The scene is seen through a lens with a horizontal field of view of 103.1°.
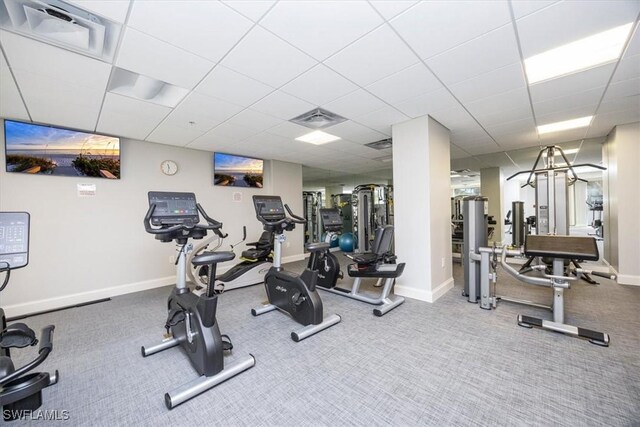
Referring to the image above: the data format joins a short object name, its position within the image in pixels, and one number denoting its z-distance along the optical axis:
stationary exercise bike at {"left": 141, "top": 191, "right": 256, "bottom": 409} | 1.86
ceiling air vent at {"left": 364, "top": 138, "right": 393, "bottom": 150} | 4.73
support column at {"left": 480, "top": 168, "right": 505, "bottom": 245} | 8.09
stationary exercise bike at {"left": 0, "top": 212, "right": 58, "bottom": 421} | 1.23
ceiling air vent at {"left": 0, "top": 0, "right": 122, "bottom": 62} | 1.62
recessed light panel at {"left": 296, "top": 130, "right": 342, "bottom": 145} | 4.23
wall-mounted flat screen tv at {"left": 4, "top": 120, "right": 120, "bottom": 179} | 3.30
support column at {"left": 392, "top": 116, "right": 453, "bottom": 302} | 3.49
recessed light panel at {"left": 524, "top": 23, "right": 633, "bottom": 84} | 1.97
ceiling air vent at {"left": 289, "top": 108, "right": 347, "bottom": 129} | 3.37
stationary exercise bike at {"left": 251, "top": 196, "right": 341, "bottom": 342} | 2.67
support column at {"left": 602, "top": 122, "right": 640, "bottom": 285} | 4.00
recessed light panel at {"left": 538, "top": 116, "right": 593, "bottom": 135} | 3.80
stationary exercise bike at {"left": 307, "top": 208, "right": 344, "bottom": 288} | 4.01
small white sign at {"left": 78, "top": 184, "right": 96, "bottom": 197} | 3.82
